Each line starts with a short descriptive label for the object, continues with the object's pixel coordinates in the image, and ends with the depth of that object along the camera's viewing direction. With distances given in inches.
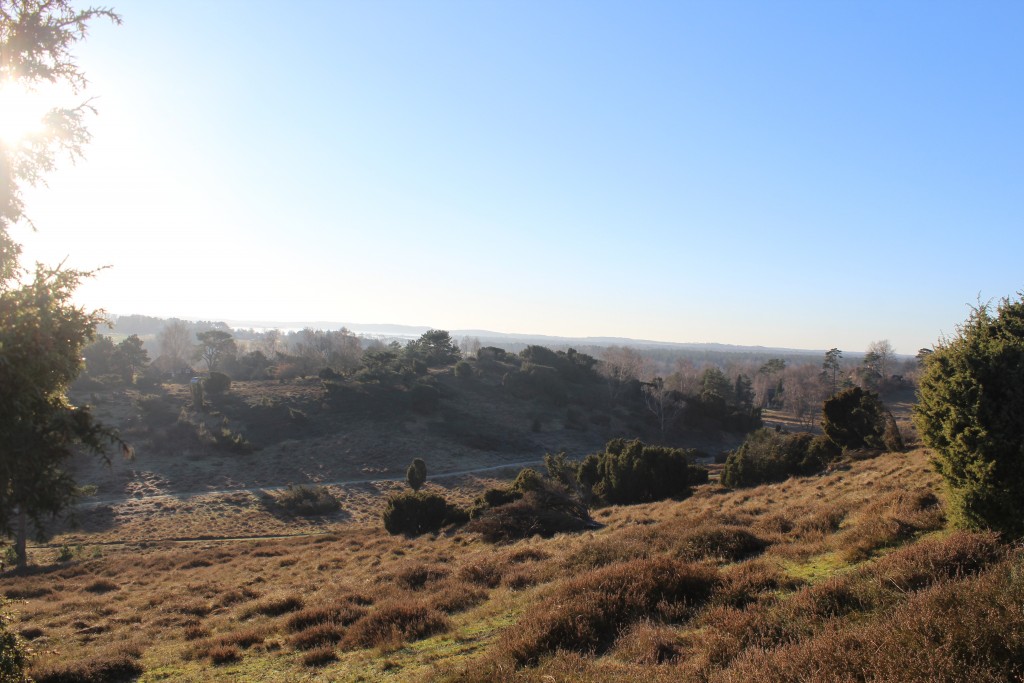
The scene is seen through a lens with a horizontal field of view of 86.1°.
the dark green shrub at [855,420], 1052.7
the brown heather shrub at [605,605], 251.9
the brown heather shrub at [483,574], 436.1
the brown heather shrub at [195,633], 415.2
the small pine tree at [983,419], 294.4
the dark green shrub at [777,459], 1007.0
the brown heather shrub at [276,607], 455.8
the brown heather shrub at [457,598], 370.9
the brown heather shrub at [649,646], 222.6
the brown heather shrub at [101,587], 693.9
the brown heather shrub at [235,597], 548.1
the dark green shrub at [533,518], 723.4
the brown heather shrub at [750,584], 276.2
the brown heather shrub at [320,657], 301.1
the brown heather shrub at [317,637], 335.3
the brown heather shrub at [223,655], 337.1
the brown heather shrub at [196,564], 842.8
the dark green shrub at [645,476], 1088.2
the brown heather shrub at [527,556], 493.8
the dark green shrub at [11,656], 225.5
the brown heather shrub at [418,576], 476.5
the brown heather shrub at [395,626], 317.4
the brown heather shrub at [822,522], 419.5
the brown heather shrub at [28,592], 659.4
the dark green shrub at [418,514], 973.2
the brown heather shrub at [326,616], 374.6
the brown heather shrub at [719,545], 383.9
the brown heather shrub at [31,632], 444.1
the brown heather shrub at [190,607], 514.6
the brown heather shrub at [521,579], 398.1
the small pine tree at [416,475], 1504.7
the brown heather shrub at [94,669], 306.3
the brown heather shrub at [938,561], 234.2
